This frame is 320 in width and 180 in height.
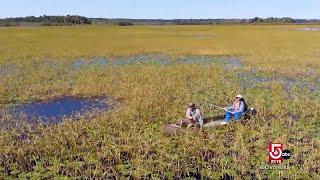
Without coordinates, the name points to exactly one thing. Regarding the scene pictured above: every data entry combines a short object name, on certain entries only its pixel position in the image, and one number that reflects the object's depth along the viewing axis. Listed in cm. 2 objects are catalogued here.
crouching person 1065
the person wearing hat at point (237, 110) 1124
